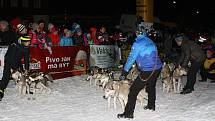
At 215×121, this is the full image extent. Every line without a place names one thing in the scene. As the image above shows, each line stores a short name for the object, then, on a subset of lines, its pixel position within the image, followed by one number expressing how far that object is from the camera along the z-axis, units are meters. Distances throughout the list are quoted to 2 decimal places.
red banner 13.96
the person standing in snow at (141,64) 8.44
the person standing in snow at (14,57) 10.60
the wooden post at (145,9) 21.20
